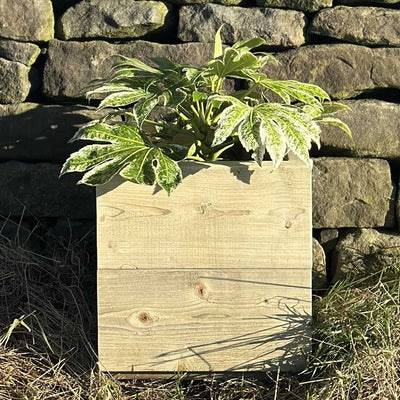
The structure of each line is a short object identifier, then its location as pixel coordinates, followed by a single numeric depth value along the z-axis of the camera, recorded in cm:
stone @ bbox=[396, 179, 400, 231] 234
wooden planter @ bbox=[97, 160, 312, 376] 192
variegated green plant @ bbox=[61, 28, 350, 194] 179
